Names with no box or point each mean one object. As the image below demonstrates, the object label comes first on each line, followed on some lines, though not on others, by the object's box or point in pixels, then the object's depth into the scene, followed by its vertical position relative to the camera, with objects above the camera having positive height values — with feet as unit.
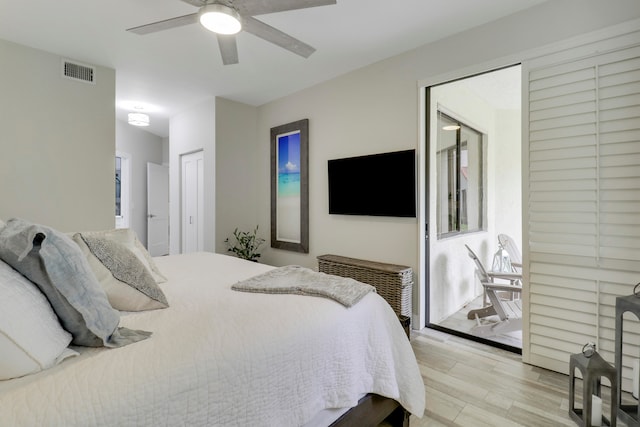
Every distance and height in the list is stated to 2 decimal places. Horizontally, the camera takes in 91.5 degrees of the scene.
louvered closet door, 6.31 +0.15
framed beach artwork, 13.12 +1.05
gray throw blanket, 4.86 -1.28
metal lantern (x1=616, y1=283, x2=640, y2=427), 4.90 -2.53
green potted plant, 14.29 -1.60
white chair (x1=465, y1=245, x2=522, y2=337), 9.07 -3.06
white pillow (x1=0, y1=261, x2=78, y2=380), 2.60 -1.08
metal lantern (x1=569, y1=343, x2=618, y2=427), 4.96 -2.89
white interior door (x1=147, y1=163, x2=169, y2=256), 20.31 +0.08
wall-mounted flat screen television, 9.84 +0.86
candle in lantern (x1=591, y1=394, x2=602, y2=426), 5.02 -3.22
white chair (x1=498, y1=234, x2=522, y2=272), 12.18 -1.54
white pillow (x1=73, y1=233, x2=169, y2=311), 4.23 -0.94
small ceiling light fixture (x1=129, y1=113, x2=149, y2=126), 15.23 +4.50
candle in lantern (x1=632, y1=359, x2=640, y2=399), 4.86 -2.61
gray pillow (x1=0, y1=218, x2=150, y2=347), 3.14 -0.73
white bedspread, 2.56 -1.58
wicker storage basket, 9.24 -2.11
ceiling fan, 6.10 +4.08
